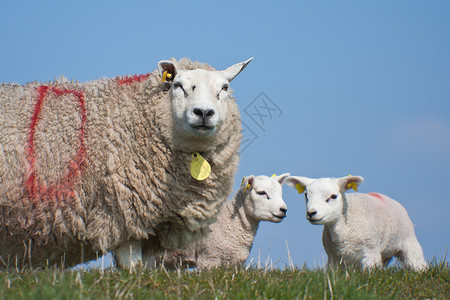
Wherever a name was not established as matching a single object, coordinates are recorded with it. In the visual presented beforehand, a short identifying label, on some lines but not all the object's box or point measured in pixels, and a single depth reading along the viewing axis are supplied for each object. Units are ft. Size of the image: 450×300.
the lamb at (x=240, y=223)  46.85
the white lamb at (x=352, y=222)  46.75
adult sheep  34.83
